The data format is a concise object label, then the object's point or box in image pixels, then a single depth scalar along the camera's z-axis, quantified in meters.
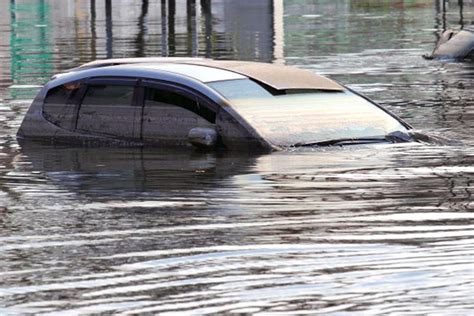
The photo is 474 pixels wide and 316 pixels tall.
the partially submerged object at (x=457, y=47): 39.50
